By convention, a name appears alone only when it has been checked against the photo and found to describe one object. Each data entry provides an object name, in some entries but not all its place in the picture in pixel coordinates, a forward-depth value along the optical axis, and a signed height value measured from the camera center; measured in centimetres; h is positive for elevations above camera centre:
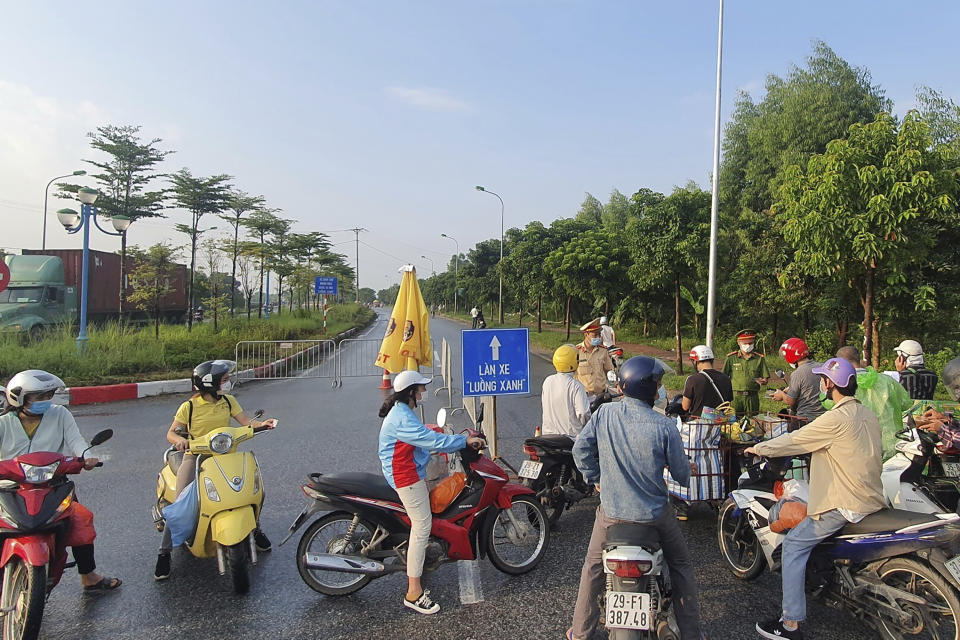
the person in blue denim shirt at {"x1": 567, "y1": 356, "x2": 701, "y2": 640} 287 -74
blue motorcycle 294 -127
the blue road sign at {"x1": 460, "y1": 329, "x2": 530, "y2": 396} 620 -42
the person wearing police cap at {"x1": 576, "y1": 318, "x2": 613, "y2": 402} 677 -46
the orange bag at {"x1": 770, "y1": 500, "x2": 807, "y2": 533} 346 -110
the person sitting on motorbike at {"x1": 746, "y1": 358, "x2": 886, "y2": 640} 310 -76
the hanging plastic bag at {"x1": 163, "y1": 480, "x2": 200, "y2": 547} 389 -136
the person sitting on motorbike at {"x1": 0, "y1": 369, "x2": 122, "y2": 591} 359 -76
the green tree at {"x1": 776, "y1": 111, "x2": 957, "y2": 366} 834 +193
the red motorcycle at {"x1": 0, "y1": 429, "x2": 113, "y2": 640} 314 -127
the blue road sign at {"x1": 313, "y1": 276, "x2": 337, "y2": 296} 3528 +188
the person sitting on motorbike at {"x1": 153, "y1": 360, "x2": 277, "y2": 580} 427 -76
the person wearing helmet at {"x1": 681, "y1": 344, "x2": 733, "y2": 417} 537 -59
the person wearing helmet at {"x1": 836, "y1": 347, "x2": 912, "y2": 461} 478 -54
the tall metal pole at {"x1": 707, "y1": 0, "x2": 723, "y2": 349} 1188 +151
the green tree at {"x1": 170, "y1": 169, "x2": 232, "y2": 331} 2278 +457
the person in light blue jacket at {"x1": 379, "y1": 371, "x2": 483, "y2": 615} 367 -92
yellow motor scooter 372 -123
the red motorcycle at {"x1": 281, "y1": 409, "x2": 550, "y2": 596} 378 -139
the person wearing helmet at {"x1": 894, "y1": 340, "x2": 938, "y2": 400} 536 -37
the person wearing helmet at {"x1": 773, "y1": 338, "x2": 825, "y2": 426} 548 -60
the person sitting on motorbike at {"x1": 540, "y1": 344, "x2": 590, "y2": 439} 514 -70
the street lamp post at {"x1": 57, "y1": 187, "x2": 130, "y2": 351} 1364 +222
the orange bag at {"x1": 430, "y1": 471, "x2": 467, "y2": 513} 390 -115
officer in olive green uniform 643 -51
